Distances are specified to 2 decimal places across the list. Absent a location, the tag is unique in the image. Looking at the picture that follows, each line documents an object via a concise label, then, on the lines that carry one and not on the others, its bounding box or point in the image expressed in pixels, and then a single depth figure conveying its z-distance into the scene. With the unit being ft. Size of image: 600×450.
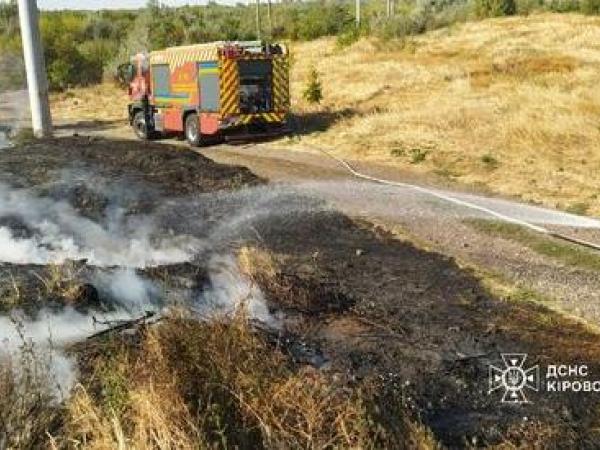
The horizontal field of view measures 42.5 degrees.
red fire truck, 61.52
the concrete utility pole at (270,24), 184.09
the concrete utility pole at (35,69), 68.49
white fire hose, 32.76
